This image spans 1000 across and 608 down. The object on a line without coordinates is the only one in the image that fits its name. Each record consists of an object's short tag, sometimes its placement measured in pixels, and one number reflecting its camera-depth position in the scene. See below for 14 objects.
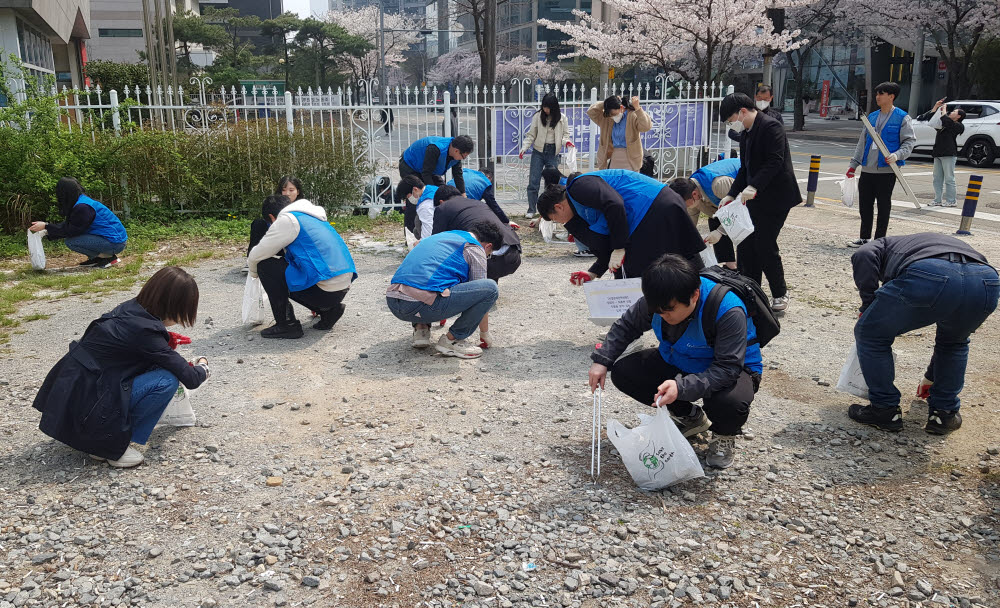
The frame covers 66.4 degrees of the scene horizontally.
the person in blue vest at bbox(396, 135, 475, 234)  7.95
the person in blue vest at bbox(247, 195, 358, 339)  5.54
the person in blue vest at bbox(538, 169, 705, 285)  5.05
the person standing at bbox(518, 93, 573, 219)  9.92
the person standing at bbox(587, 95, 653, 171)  8.97
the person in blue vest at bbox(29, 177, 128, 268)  7.67
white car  17.20
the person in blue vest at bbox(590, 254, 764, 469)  3.25
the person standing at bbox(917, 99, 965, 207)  11.66
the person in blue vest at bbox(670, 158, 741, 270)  6.50
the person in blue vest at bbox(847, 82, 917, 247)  8.04
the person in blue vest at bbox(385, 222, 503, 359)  5.18
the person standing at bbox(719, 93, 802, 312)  5.99
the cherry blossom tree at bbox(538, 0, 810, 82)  19.97
